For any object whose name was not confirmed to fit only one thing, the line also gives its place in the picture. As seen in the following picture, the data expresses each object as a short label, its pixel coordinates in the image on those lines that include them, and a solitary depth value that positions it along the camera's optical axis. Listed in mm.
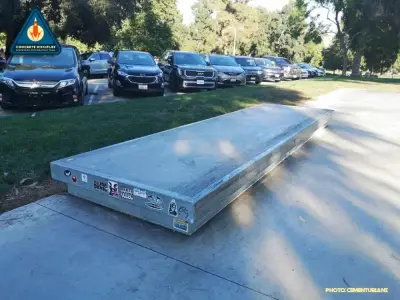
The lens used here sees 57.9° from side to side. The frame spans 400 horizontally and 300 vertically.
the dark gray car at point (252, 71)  21062
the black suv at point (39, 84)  8594
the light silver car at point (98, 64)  22030
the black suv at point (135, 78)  11742
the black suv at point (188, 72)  14141
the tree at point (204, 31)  65125
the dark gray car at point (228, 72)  16594
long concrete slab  2916
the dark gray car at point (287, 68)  28312
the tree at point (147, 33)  38688
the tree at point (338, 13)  35500
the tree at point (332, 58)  60794
